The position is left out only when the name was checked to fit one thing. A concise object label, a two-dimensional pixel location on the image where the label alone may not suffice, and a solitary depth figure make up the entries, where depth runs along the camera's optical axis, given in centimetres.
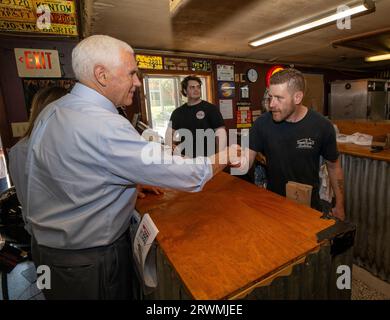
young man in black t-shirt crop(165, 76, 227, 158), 318
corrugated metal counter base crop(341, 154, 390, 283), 229
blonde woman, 138
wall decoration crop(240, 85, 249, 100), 517
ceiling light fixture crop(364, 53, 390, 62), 495
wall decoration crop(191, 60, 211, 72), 450
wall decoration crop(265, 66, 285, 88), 551
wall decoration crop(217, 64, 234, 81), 479
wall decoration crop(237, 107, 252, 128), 523
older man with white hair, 95
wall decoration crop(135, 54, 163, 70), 393
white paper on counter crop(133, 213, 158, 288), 106
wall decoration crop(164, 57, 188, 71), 424
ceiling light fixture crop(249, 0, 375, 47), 245
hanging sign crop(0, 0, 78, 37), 202
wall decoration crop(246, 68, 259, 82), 520
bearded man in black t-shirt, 175
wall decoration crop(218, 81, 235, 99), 487
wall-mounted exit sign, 220
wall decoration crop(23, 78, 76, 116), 227
